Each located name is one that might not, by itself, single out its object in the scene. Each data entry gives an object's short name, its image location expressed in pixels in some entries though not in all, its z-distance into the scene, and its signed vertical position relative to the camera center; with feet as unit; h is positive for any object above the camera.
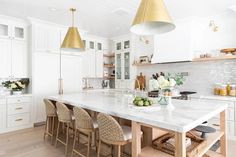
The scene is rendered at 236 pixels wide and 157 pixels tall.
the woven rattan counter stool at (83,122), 7.24 -1.99
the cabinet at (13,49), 13.00 +2.14
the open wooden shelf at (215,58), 11.48 +1.26
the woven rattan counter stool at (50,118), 10.10 -2.88
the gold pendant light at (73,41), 10.17 +2.15
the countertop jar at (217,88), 12.28 -0.93
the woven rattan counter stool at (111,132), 5.88 -2.02
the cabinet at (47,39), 14.08 +3.24
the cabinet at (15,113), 12.39 -2.81
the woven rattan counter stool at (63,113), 8.63 -1.94
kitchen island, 4.66 -1.30
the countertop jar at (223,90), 11.86 -1.00
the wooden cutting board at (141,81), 16.70 -0.51
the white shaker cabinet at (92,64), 18.51 +1.35
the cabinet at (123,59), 18.13 +1.93
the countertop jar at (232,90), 11.53 -0.97
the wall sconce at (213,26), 12.55 +3.76
